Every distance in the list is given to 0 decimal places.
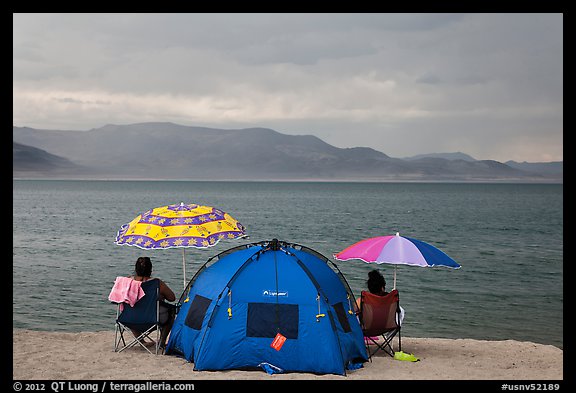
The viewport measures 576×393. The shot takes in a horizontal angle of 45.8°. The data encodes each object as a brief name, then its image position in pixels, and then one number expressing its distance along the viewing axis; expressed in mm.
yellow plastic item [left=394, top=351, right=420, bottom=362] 10945
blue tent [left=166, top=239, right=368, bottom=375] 9680
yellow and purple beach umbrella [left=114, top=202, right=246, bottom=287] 10727
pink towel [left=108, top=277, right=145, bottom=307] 10375
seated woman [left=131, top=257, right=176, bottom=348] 10641
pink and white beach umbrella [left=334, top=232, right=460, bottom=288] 10773
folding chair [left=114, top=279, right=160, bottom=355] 10453
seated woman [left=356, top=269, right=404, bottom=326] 10797
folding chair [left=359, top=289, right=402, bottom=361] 10727
